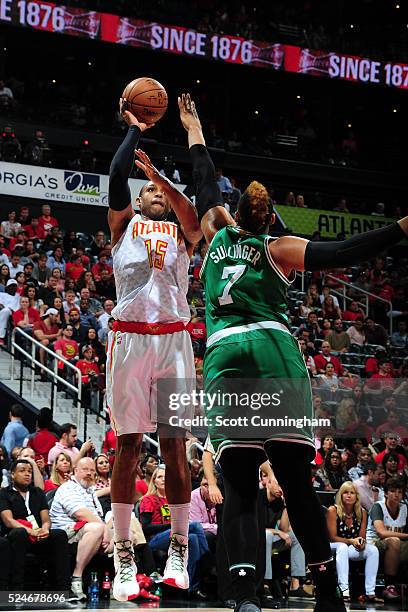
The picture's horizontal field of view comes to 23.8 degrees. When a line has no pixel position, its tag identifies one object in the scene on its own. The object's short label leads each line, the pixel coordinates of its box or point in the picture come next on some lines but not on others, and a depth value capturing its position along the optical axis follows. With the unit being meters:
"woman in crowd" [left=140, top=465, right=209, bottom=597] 9.64
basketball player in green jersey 4.64
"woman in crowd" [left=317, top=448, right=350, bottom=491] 12.01
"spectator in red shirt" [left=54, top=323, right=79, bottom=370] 14.36
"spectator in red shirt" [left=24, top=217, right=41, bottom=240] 18.67
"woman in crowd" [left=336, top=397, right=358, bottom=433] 14.65
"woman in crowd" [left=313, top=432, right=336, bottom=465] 12.45
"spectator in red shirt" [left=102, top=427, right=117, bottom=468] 12.23
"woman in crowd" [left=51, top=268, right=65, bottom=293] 16.24
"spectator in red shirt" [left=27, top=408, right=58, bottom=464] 11.71
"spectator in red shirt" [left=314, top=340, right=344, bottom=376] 16.59
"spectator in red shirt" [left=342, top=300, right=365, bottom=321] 20.23
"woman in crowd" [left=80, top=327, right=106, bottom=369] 14.54
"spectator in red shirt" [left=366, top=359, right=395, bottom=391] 16.59
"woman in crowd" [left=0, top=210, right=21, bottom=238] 18.05
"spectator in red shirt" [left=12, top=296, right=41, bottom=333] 14.65
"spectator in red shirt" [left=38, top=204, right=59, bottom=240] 18.78
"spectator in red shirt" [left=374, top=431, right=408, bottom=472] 12.32
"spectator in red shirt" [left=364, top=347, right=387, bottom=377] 17.66
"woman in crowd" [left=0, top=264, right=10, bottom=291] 15.75
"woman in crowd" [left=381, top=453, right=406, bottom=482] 12.10
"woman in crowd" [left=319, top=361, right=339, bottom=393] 15.23
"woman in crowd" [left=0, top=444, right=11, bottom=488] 10.32
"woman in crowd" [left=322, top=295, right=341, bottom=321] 19.33
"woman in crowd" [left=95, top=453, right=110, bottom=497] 10.45
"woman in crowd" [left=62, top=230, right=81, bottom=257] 18.71
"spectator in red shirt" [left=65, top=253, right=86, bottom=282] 17.20
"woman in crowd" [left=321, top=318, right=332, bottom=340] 18.36
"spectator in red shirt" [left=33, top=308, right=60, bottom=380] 14.48
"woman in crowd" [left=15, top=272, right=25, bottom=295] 15.62
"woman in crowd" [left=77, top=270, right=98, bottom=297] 16.81
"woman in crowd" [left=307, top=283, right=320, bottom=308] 19.94
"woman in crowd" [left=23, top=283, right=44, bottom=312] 15.05
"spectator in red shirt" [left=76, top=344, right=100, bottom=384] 13.93
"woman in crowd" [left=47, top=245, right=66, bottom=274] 17.19
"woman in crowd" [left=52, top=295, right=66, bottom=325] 15.08
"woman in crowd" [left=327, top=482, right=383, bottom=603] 10.40
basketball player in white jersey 5.84
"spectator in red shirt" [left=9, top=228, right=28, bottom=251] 17.58
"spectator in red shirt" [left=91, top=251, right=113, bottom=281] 17.64
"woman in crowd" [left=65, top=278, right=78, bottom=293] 16.27
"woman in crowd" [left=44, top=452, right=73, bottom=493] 10.33
